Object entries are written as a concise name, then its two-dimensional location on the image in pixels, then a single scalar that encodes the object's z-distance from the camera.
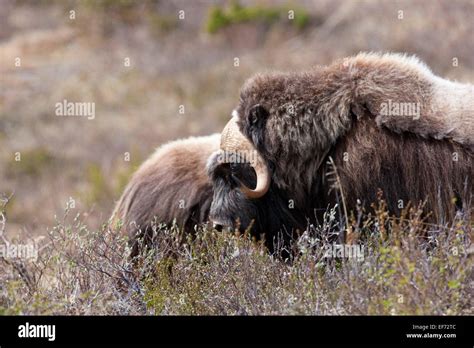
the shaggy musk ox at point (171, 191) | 10.81
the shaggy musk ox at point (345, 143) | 9.10
